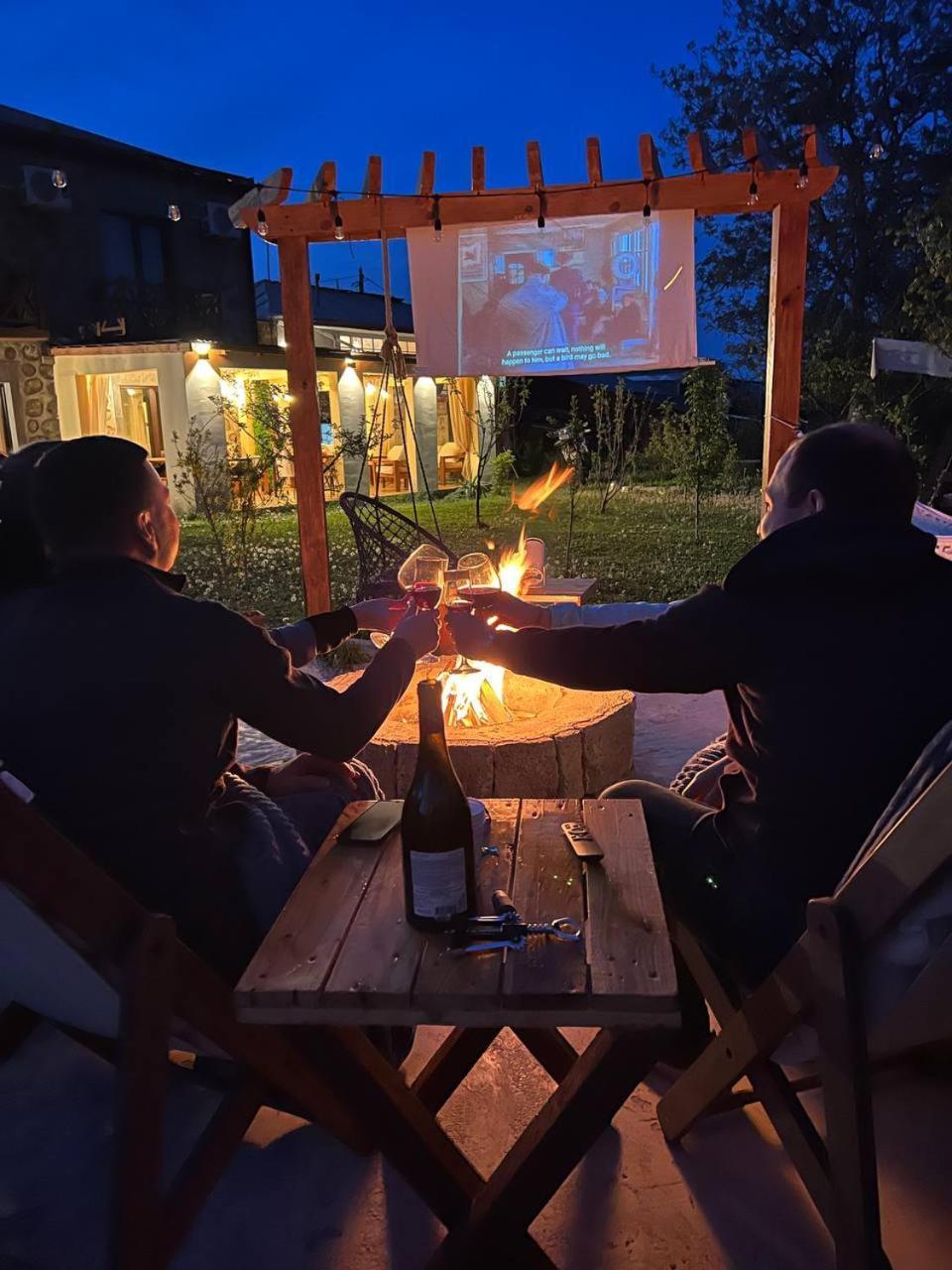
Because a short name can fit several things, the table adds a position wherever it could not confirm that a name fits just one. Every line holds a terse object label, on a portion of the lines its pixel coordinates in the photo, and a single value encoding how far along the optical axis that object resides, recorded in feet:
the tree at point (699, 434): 38.88
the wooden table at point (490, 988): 4.43
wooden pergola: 14.58
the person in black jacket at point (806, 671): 5.60
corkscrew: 4.83
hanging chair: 18.85
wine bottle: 5.52
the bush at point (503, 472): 57.26
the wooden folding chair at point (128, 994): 4.12
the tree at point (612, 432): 42.01
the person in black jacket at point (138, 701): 5.32
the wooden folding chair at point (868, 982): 4.26
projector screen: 16.30
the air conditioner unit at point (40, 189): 49.93
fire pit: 11.02
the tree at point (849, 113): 58.44
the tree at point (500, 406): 38.50
